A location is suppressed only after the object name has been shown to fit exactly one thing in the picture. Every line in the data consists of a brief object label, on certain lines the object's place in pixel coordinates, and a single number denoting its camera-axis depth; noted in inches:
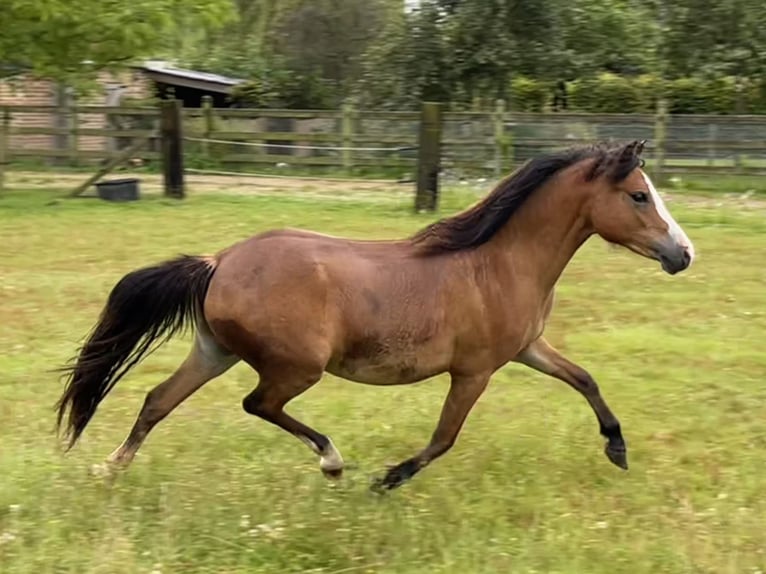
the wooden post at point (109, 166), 689.0
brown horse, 179.3
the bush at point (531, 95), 1084.5
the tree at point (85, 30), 629.9
